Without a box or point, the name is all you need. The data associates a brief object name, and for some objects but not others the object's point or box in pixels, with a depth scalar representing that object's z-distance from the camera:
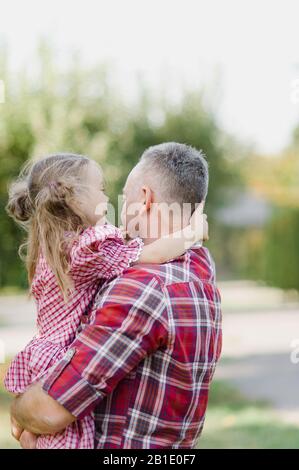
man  2.37
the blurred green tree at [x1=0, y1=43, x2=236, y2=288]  15.15
